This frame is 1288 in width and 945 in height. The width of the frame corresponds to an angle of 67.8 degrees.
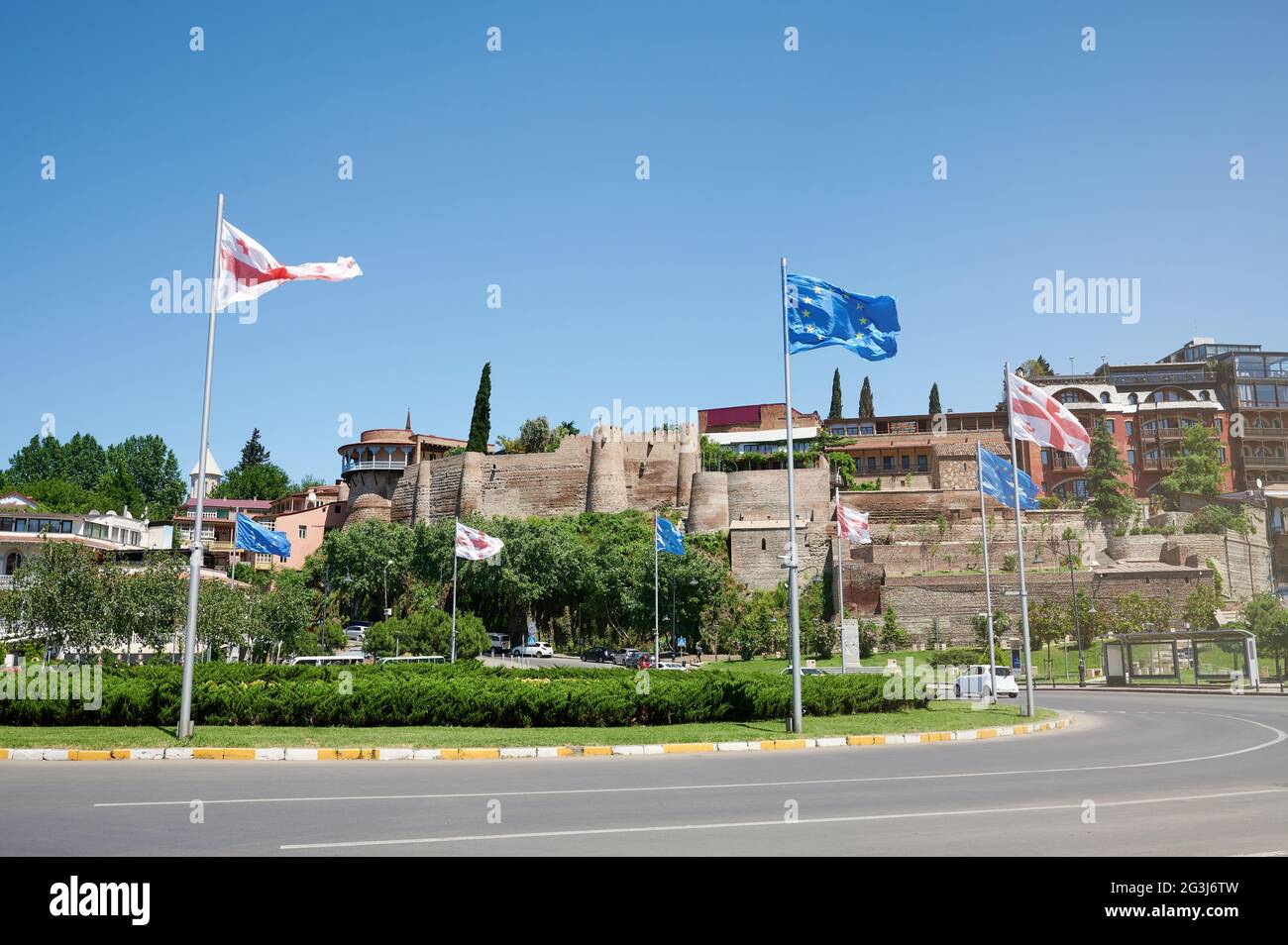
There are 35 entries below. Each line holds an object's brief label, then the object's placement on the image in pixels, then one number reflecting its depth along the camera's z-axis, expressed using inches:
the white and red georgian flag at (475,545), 1374.3
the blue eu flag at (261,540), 1285.7
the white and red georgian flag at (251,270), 692.1
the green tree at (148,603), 1395.2
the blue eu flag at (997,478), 1114.1
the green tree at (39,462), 4562.0
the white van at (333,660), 1575.5
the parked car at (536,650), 2379.4
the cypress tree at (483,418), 3533.5
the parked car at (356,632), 2461.9
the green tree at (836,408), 3978.8
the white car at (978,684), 1318.9
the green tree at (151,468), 4714.6
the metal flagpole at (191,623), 643.7
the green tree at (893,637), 2363.4
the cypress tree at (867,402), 4079.7
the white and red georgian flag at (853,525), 1365.7
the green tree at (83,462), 4634.1
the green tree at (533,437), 3769.7
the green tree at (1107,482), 2915.8
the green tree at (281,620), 1888.5
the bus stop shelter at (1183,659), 1489.9
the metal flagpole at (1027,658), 922.1
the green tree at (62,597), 1243.2
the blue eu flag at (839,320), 775.1
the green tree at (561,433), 3673.7
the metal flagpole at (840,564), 2175.2
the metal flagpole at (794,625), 744.3
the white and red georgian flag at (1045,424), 886.4
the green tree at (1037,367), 4310.3
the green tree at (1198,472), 3223.4
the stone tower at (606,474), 3312.0
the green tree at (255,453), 5369.1
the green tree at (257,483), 4933.6
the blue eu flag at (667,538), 1658.5
